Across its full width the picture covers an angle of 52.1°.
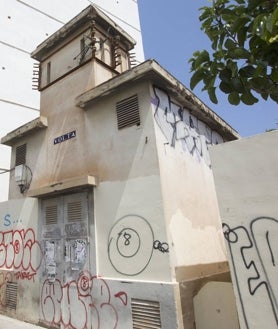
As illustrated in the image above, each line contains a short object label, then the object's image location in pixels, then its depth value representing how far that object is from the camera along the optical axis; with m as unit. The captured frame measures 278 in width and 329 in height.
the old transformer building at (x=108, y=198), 4.91
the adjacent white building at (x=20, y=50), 12.50
